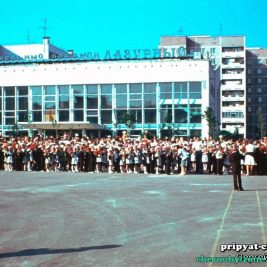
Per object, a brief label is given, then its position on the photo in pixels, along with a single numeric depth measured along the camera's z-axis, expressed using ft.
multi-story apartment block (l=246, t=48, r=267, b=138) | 386.93
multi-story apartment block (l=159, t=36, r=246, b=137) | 354.74
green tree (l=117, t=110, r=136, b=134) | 215.72
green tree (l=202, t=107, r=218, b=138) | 212.02
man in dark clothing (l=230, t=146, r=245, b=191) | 59.41
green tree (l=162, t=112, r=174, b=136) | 213.46
